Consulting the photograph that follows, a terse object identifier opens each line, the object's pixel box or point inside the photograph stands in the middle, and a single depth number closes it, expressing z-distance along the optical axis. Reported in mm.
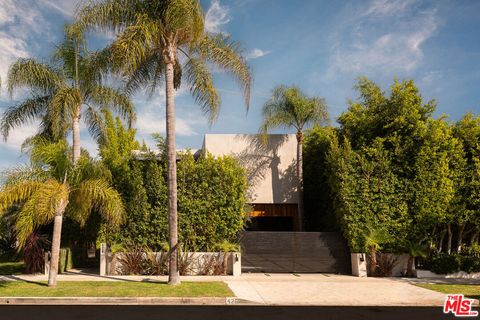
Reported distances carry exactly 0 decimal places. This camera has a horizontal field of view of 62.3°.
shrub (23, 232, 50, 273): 15828
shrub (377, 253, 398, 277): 16406
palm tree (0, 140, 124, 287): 12422
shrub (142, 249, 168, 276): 15727
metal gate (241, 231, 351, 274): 16953
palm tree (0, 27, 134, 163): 17453
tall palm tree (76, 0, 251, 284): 13102
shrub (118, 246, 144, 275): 15734
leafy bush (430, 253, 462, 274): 15977
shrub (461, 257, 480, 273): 16000
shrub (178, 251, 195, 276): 15836
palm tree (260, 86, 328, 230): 20594
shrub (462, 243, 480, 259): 16688
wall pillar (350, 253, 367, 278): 16219
